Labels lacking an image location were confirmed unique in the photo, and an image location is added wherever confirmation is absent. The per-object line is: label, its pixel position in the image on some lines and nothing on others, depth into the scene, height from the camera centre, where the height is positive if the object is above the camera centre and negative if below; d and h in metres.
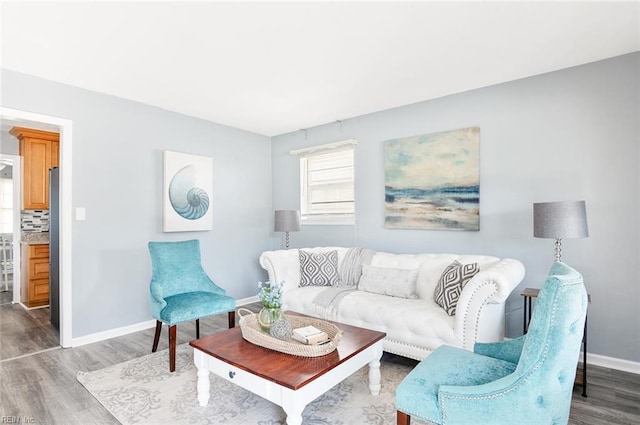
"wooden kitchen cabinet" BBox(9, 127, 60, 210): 4.66 +0.77
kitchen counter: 4.63 -0.30
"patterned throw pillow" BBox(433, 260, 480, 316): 2.61 -0.57
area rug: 2.03 -1.22
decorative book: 2.00 -0.74
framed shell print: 3.98 +0.28
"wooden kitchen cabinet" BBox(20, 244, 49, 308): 4.58 -0.80
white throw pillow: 3.14 -0.65
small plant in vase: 2.16 -0.59
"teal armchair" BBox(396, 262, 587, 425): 1.27 -0.67
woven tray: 1.90 -0.75
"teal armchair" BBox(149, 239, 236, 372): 2.74 -0.70
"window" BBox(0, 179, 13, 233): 5.36 +0.17
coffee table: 1.65 -0.81
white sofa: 2.37 -0.77
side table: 2.34 -0.91
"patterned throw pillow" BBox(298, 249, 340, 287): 3.66 -0.60
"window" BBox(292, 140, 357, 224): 4.46 +0.42
